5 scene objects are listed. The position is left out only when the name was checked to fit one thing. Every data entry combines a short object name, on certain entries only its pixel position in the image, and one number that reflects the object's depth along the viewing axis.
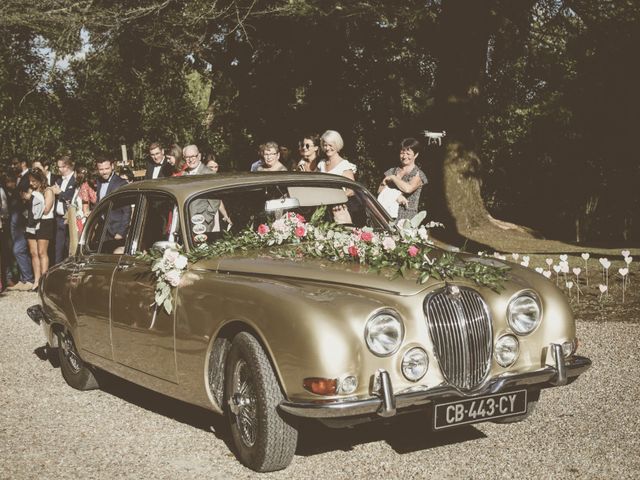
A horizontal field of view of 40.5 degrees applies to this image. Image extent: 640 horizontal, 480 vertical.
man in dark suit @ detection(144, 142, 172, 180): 11.95
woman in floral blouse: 8.84
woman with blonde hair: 8.84
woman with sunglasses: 9.95
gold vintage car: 4.51
